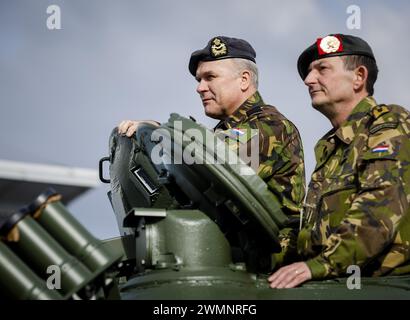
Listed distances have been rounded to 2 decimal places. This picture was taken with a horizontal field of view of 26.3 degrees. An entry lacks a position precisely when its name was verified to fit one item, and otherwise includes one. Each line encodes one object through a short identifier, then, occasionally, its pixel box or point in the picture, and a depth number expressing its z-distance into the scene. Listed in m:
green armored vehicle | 3.79
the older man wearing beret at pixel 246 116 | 5.73
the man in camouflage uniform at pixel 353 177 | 4.57
